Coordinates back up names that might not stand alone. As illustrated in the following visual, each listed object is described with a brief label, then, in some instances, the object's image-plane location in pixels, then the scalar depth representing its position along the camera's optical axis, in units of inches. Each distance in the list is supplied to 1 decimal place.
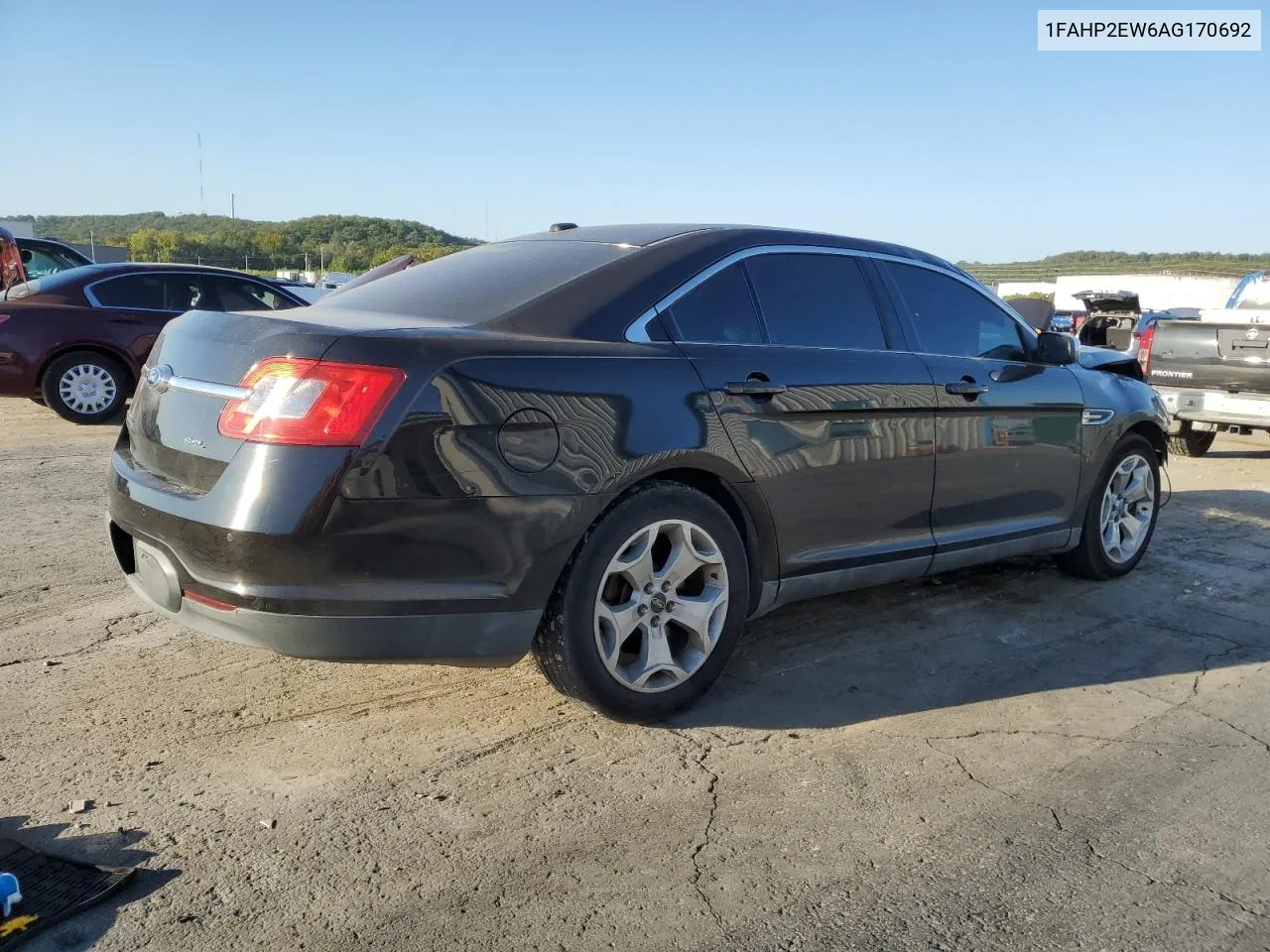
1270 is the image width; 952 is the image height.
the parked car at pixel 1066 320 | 1172.5
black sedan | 113.3
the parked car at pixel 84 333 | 371.6
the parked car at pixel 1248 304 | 385.2
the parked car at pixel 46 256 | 637.9
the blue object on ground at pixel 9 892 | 90.0
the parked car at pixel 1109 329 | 610.2
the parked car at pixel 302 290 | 464.7
